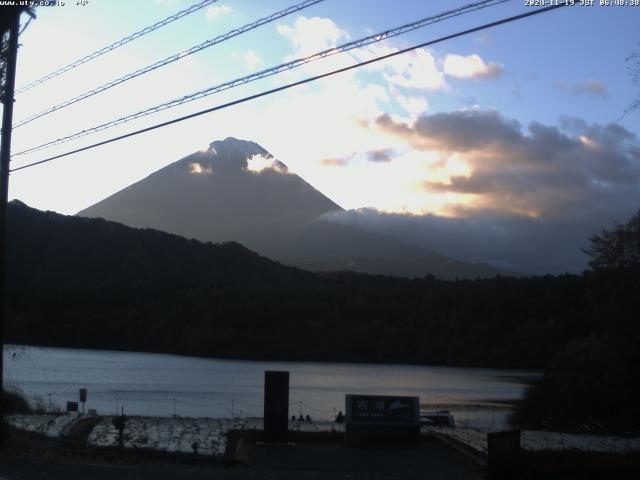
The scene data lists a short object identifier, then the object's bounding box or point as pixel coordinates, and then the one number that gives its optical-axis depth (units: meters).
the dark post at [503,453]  11.41
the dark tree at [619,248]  40.75
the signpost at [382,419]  19.14
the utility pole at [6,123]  17.05
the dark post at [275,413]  18.56
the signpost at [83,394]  29.33
